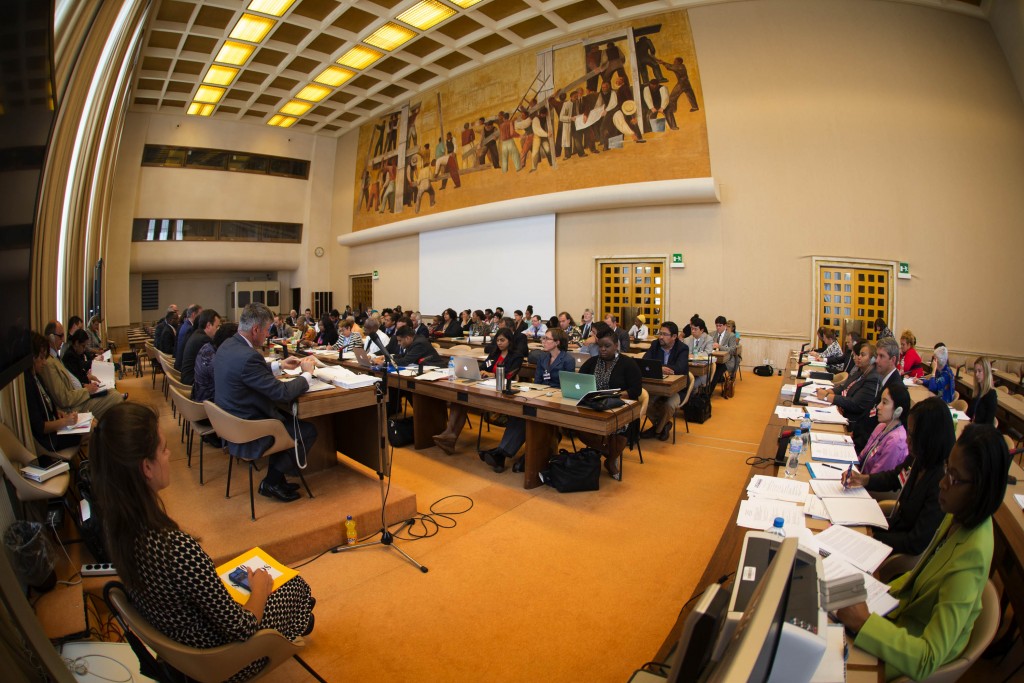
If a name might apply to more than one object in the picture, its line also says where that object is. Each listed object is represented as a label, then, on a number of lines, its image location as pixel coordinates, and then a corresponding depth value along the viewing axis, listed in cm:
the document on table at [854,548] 192
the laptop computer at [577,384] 449
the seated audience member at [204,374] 466
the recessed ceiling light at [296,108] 1649
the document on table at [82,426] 372
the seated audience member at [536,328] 1152
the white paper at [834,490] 252
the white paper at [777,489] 250
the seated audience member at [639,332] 1085
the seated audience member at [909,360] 657
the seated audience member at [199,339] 550
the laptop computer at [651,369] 589
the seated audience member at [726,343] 897
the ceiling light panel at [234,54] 1249
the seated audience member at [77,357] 570
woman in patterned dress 150
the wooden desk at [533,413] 421
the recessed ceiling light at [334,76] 1407
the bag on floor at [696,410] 690
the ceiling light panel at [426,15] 1071
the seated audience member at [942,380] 546
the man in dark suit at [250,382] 345
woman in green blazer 146
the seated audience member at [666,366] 601
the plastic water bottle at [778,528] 200
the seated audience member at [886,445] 285
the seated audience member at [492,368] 549
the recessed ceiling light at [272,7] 1051
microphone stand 352
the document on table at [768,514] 218
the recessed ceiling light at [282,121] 1763
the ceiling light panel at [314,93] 1528
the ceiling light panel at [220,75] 1383
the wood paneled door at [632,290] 1187
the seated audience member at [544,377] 505
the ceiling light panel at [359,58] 1285
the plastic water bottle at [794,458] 284
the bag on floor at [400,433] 568
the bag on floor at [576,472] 446
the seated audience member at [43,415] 356
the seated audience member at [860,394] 431
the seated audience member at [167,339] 980
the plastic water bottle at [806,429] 339
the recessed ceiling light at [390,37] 1173
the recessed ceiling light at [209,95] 1516
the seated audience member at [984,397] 411
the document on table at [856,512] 223
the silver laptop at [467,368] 539
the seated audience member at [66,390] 423
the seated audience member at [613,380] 484
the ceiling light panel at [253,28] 1125
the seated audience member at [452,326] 1239
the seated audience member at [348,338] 771
